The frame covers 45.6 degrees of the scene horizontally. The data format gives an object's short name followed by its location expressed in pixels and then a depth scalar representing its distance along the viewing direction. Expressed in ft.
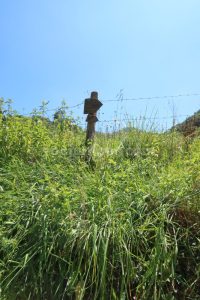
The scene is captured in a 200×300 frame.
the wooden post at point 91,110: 12.22
